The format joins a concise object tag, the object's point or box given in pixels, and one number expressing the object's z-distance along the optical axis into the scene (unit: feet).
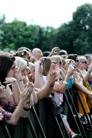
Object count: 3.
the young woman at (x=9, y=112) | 9.46
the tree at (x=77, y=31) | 186.60
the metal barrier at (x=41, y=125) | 10.86
